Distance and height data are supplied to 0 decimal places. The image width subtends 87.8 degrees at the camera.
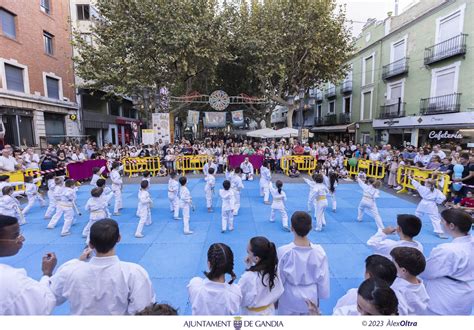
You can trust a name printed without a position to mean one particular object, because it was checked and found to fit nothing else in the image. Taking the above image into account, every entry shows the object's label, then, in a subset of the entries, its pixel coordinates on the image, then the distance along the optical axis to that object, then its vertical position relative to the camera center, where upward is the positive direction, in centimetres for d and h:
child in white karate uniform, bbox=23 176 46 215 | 795 -164
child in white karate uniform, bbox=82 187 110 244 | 573 -151
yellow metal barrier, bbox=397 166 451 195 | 863 -145
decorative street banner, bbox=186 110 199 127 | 2054 +197
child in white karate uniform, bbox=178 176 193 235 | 638 -165
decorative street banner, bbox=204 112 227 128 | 2041 +185
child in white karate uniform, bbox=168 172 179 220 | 748 -160
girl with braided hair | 214 -132
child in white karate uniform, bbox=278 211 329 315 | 267 -145
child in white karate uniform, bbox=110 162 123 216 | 797 -151
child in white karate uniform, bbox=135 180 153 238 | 632 -164
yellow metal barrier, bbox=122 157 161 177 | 1388 -137
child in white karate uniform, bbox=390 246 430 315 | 228 -135
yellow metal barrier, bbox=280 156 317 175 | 1417 -130
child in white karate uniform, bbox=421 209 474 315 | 258 -148
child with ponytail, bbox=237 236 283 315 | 234 -134
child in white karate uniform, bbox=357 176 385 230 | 639 -156
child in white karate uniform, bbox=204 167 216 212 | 794 -152
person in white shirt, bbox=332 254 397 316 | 215 -118
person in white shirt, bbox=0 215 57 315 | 174 -112
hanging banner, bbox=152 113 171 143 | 1468 +94
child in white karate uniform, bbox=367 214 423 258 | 297 -120
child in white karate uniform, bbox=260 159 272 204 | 898 -158
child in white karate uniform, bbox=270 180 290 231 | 655 -174
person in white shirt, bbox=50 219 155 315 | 209 -122
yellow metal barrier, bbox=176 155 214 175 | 1435 -128
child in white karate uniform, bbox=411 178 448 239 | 616 -162
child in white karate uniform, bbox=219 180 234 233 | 643 -171
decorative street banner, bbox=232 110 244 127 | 2178 +210
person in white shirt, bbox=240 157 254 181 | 1289 -161
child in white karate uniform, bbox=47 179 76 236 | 637 -162
